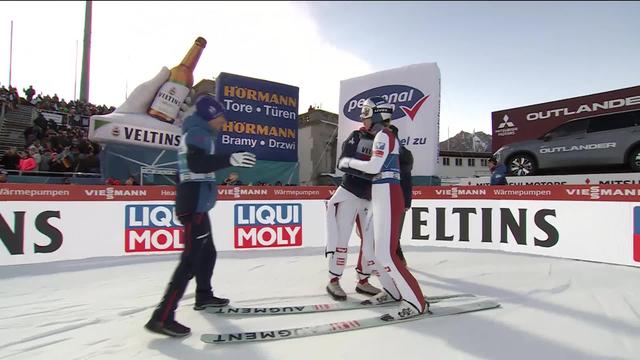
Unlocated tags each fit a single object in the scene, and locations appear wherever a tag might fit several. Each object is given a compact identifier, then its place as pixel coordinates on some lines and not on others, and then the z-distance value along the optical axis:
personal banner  10.85
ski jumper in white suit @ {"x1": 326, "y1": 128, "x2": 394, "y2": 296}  3.67
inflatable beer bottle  10.73
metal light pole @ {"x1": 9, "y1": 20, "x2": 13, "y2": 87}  26.61
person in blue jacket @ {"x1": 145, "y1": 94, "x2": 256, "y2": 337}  2.71
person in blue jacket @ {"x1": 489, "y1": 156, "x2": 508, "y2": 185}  7.82
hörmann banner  11.55
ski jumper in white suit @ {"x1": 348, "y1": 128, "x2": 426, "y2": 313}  3.04
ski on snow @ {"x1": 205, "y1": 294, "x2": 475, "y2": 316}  3.25
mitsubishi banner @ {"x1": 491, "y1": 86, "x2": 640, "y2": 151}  9.40
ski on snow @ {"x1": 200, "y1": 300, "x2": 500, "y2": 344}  2.62
